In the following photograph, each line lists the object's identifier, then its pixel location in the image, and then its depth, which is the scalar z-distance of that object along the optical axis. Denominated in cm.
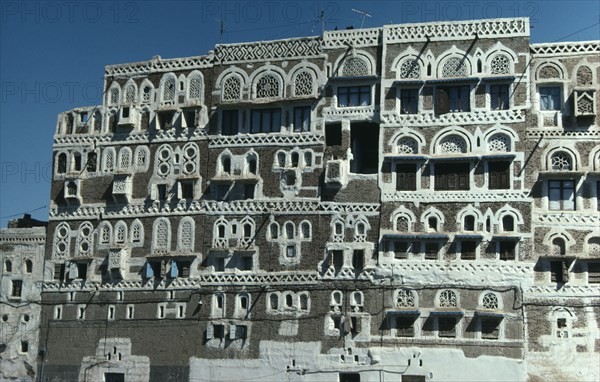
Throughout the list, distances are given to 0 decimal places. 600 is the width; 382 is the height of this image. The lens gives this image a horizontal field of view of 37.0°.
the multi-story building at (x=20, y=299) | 4672
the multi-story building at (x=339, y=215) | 4097
